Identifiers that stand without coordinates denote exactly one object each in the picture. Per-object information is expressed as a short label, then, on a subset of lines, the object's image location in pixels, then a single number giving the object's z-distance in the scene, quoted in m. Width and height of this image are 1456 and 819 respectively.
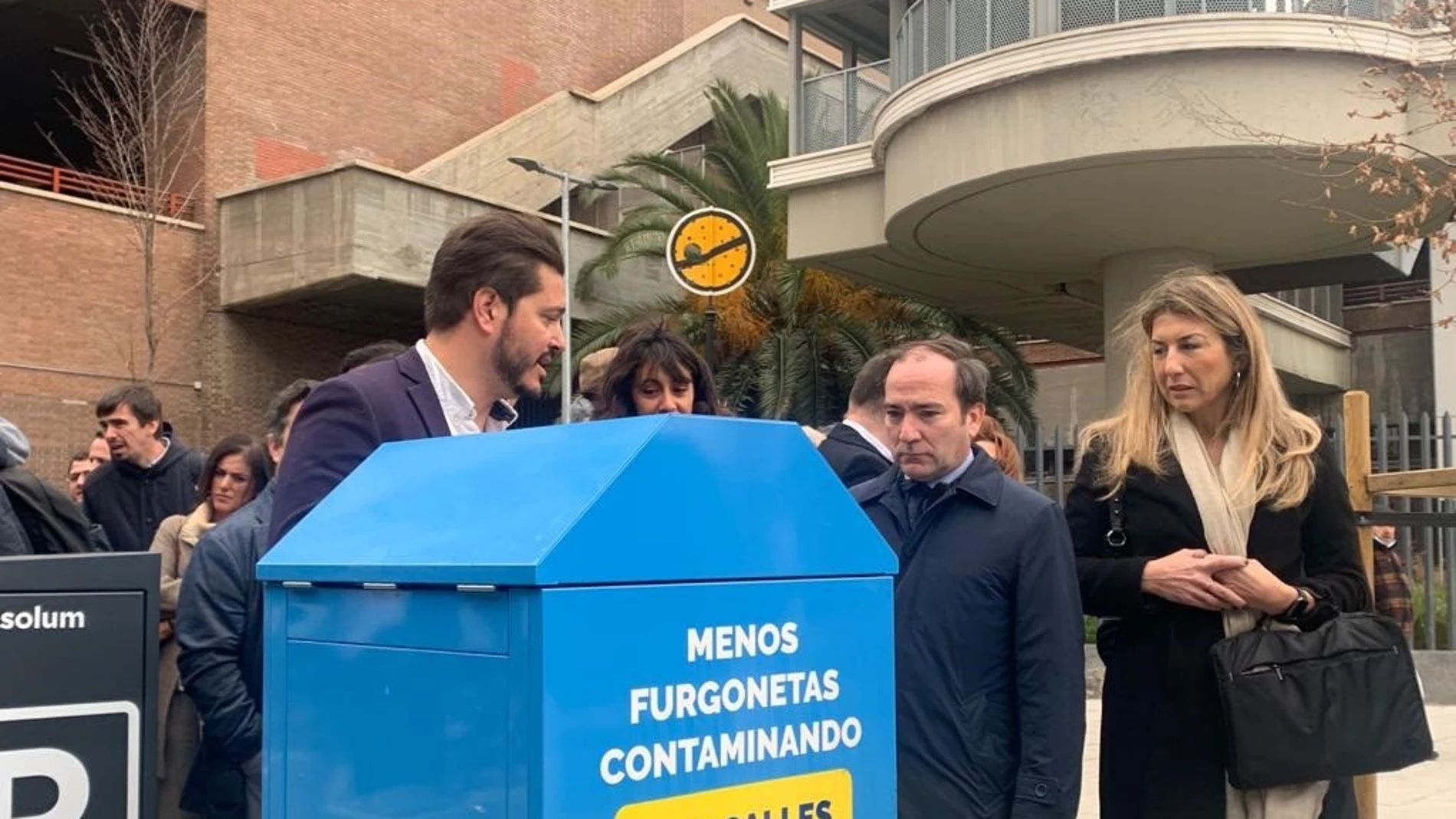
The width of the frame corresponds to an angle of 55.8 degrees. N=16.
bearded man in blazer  2.20
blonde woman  2.94
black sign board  2.50
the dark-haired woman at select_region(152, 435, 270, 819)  4.41
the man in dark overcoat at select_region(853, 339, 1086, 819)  2.86
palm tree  19.53
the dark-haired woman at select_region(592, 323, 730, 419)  4.36
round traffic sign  11.83
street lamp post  22.14
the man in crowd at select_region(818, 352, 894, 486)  4.11
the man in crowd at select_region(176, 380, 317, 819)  3.90
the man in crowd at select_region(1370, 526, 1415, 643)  8.23
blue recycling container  1.45
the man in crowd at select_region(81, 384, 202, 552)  6.41
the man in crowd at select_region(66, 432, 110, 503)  7.66
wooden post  3.75
